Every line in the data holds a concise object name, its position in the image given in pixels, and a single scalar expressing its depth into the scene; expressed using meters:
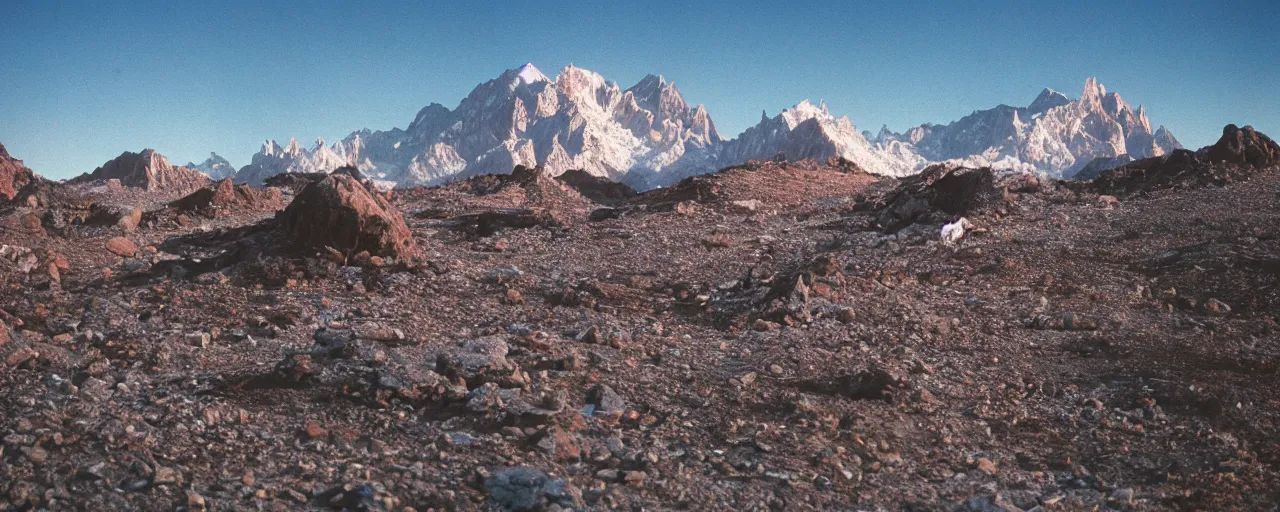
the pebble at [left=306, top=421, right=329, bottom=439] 8.33
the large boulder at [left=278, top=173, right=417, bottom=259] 16.84
